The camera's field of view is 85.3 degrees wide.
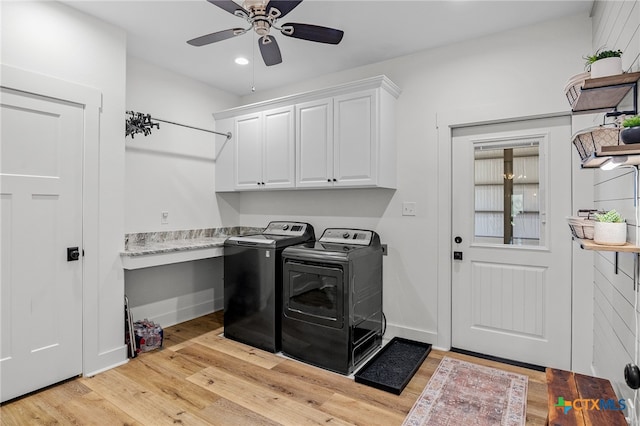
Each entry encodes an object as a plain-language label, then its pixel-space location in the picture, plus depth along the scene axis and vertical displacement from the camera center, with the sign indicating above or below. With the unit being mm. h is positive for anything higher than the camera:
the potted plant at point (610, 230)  1442 -76
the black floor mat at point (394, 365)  2486 -1223
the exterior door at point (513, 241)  2705 -244
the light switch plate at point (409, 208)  3242 +35
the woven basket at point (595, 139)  1451 +315
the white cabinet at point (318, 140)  3062 +711
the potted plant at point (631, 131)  1250 +297
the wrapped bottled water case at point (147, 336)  3027 -1106
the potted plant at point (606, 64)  1550 +666
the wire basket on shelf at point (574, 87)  1655 +621
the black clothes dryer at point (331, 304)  2723 -774
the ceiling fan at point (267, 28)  1929 +1122
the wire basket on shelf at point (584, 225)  1592 -64
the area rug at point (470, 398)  2084 -1238
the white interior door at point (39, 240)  2252 -197
